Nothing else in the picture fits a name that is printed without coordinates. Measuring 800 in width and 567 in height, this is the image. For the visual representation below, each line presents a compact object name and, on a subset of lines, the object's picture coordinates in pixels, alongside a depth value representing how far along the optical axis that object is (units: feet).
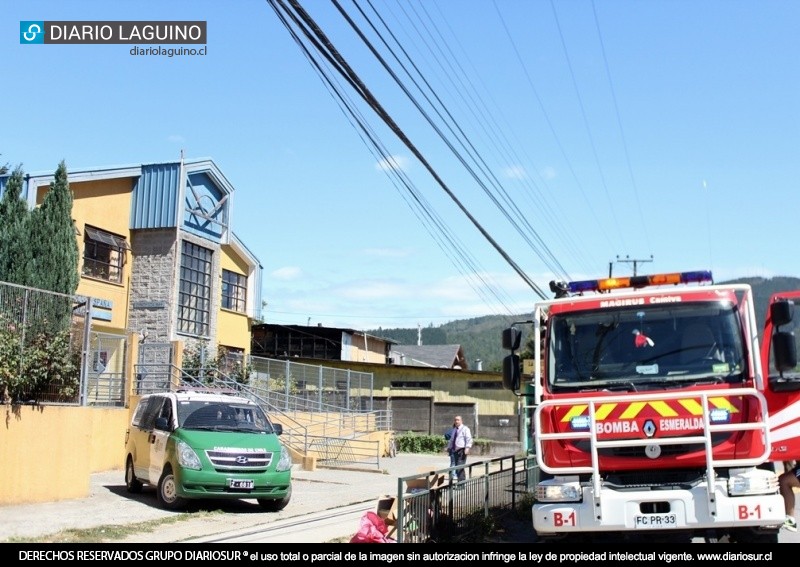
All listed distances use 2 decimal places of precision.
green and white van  44.24
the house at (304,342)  168.76
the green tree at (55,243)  76.23
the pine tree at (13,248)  75.41
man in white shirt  68.69
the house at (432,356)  229.25
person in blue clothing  69.41
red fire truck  26.89
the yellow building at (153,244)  88.63
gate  69.62
